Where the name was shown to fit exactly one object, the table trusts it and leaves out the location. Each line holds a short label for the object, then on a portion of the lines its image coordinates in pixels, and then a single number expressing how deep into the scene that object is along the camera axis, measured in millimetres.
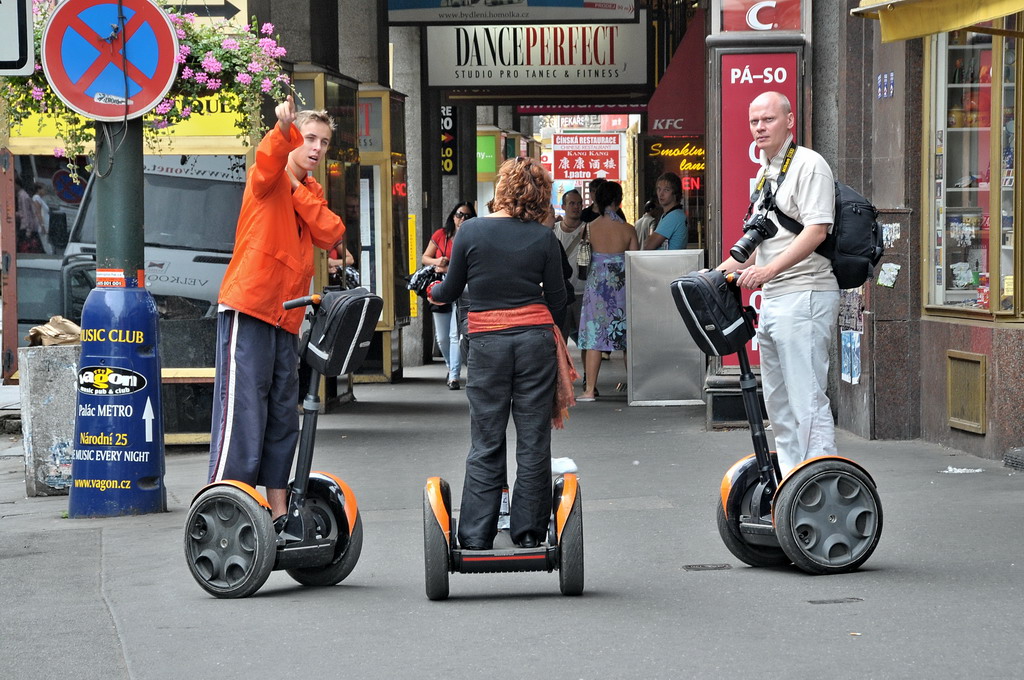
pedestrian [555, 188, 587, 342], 30031
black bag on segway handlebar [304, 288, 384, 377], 11594
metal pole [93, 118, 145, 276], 16359
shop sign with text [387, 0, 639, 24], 31984
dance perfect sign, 36750
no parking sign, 16062
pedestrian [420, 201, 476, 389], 30359
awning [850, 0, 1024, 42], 15969
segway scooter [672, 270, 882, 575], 11812
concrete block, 17797
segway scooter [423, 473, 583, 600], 11148
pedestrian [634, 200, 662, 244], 35062
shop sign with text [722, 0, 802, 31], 21594
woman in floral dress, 27234
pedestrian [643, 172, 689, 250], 28078
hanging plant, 17609
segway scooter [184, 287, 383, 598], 11562
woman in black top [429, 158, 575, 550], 11289
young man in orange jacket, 12156
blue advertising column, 15883
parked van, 22141
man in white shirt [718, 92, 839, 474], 12289
